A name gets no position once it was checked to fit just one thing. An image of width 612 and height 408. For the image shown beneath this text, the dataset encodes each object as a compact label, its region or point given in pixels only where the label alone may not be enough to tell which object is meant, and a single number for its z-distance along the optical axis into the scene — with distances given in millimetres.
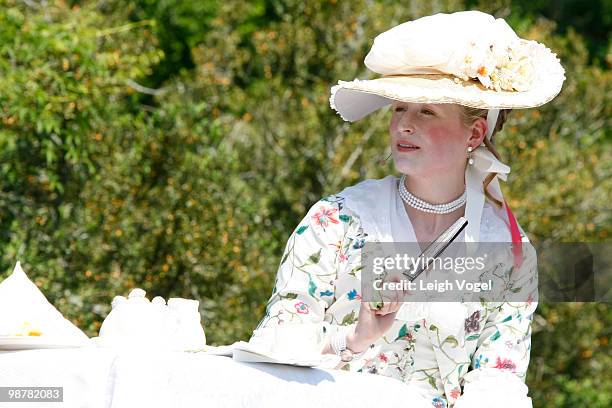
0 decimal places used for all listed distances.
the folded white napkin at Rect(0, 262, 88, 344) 5785
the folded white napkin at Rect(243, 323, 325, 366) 5543
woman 7098
